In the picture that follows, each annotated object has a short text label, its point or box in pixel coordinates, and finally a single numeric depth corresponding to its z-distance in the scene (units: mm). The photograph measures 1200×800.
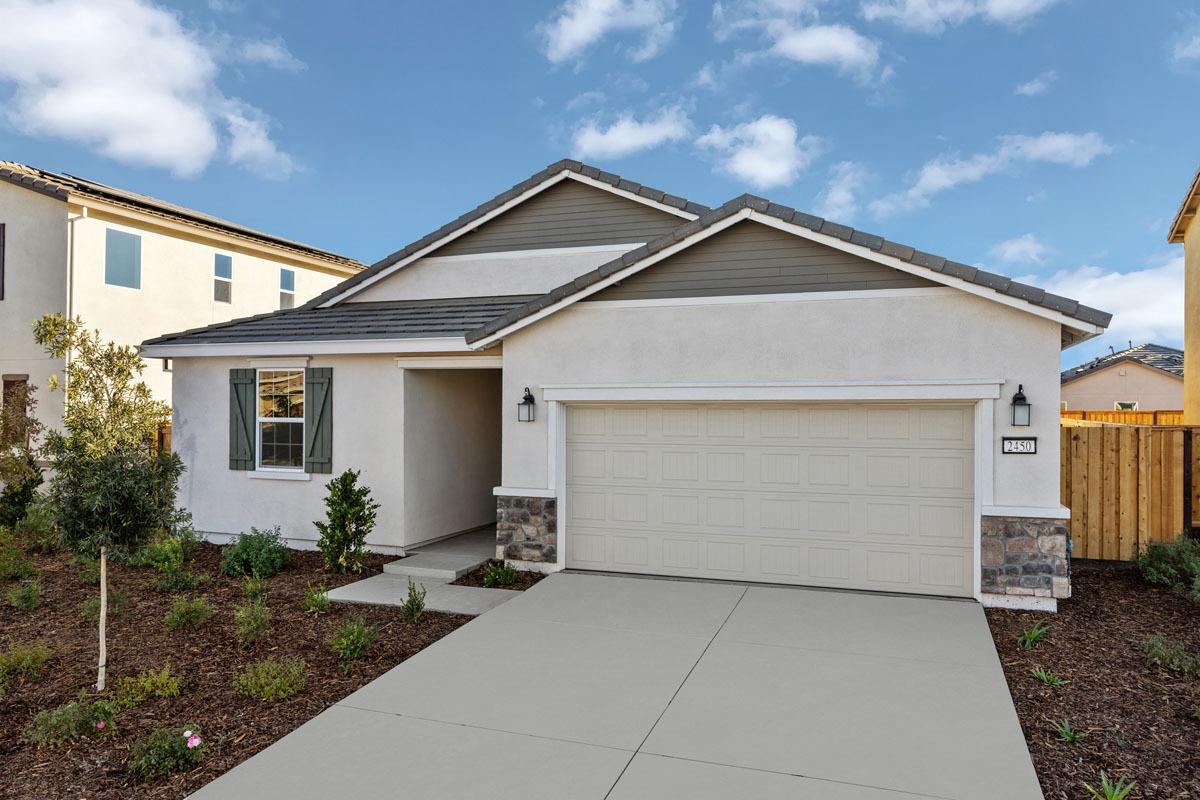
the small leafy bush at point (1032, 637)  6161
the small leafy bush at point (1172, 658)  5609
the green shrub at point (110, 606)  7141
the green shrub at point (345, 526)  8906
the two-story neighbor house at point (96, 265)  14398
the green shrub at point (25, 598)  7564
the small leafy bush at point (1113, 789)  3768
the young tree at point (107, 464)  5562
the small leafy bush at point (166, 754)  4156
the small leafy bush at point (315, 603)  7285
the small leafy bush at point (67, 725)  4547
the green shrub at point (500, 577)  8320
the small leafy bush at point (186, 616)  6727
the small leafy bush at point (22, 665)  5699
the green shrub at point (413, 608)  6965
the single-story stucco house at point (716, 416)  7184
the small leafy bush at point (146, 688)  5180
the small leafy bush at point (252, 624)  6312
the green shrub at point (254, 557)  8859
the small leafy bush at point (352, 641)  5898
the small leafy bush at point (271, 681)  5180
